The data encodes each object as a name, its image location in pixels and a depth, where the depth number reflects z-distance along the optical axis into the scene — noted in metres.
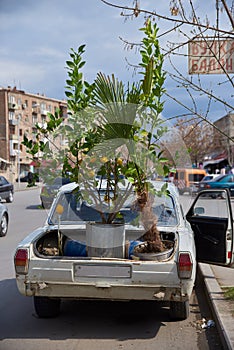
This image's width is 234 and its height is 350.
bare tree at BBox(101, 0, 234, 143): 5.62
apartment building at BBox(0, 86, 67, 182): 91.04
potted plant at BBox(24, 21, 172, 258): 5.73
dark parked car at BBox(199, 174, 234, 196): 33.41
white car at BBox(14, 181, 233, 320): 5.29
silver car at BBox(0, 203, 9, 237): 13.84
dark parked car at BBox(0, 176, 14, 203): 26.77
